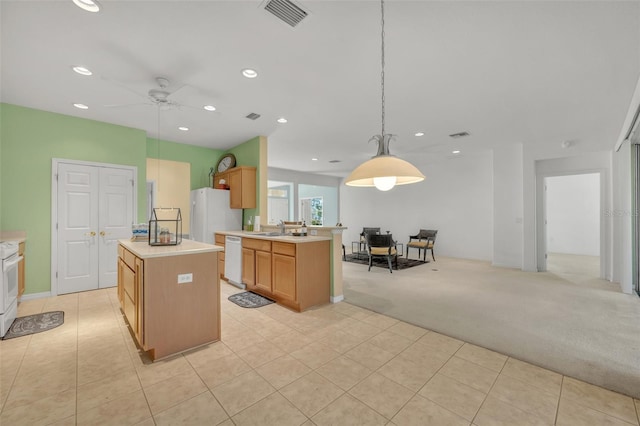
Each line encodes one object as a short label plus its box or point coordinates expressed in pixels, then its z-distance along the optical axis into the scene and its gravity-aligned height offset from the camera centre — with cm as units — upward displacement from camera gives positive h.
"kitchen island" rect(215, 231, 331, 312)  337 -73
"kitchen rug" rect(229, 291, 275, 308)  363 -121
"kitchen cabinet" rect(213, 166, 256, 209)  509 +54
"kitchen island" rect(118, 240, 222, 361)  227 -74
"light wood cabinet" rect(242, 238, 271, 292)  379 -73
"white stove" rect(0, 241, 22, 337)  269 -75
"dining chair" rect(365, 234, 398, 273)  588 -68
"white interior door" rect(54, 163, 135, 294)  413 -12
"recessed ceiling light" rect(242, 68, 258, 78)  286 +154
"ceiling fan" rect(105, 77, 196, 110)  305 +144
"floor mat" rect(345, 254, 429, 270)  648 -121
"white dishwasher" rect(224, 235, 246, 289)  436 -77
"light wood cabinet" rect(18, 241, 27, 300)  351 -75
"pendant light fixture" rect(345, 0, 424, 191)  190 +34
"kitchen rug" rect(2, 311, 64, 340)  278 -122
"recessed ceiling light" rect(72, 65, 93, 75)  282 +153
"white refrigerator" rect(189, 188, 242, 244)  522 -1
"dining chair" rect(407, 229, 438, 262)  703 -68
